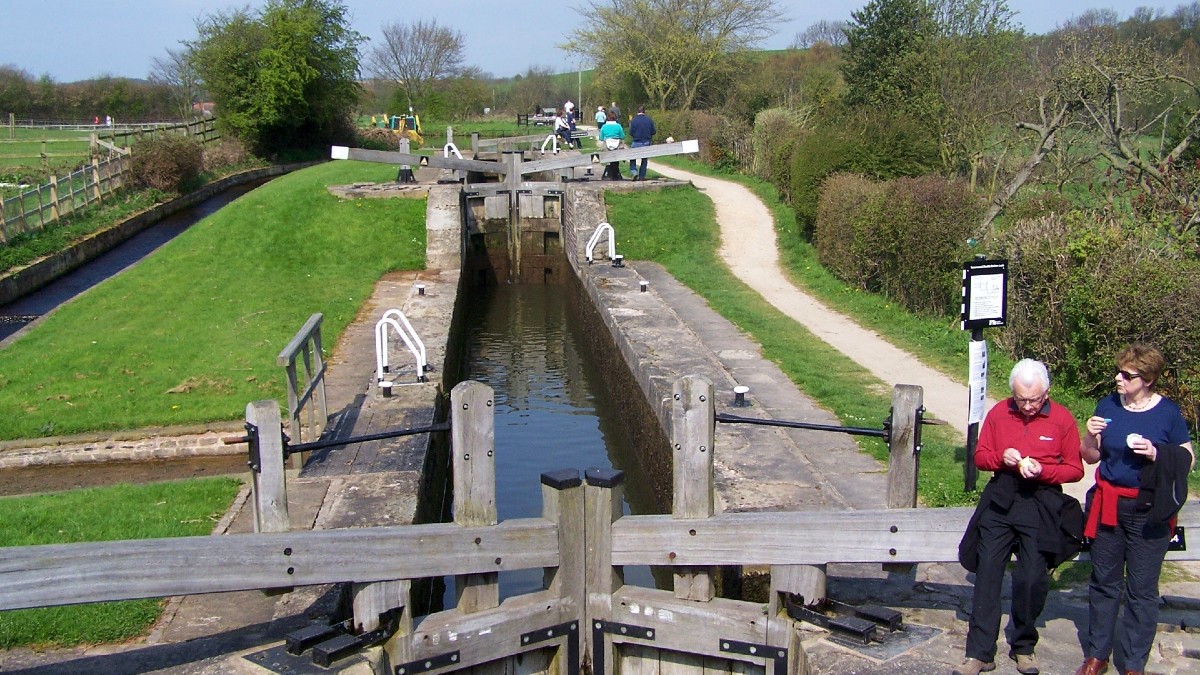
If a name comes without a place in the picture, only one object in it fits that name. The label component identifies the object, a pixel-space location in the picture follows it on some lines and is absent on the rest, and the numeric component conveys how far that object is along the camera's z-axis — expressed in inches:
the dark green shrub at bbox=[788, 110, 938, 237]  695.1
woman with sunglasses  169.6
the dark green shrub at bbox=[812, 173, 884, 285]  569.6
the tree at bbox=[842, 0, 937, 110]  873.5
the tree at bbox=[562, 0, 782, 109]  1568.7
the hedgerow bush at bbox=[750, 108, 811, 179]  996.9
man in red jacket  172.9
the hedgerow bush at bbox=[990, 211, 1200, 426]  324.2
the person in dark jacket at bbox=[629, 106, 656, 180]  914.1
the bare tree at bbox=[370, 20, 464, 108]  2409.0
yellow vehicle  1585.9
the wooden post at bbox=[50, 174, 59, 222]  827.4
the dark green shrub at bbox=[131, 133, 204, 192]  1080.2
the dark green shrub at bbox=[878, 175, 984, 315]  485.1
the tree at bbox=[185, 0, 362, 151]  1457.9
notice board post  269.3
